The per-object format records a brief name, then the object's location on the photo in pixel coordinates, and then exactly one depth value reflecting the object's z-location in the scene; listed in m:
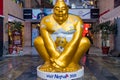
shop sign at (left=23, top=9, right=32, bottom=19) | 10.69
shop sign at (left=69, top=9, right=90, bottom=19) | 10.56
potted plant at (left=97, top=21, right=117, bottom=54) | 7.27
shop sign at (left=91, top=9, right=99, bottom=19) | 10.60
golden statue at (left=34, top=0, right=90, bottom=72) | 2.81
